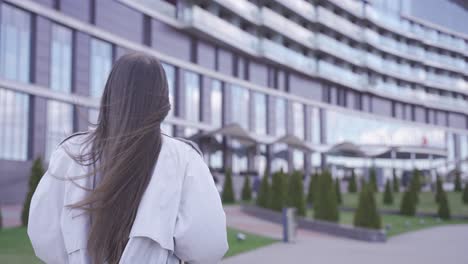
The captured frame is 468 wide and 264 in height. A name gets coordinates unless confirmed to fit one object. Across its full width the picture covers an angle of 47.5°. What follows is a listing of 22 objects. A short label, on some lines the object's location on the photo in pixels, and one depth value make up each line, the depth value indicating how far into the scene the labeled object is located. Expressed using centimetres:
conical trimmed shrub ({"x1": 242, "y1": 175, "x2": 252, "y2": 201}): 2631
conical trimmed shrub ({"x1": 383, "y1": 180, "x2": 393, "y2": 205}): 2533
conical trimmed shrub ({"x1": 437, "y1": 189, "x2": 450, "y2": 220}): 2103
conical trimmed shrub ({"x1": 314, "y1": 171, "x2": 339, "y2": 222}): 1573
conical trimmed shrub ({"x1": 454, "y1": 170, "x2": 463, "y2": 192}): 3181
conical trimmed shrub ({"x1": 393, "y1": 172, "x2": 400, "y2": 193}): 3233
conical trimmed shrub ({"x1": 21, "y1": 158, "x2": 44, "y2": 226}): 1219
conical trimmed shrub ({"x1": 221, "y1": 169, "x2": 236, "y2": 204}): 2508
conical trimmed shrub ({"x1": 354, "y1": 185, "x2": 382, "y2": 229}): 1417
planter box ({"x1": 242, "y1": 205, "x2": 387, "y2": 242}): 1334
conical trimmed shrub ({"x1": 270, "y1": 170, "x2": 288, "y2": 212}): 1885
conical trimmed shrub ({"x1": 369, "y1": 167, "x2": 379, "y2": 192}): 2635
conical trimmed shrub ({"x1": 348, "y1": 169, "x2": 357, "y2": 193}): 3181
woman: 180
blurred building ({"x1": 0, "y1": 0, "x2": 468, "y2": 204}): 2319
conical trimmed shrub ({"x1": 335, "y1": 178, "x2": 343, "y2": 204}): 2483
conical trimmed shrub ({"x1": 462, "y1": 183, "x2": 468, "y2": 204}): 2551
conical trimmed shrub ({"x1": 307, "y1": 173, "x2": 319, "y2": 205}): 2060
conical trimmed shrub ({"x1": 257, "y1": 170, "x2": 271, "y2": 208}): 2032
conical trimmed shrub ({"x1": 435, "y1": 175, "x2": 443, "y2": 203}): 2199
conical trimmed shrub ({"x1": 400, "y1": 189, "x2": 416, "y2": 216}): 2123
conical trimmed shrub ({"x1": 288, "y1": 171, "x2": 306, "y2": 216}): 1794
